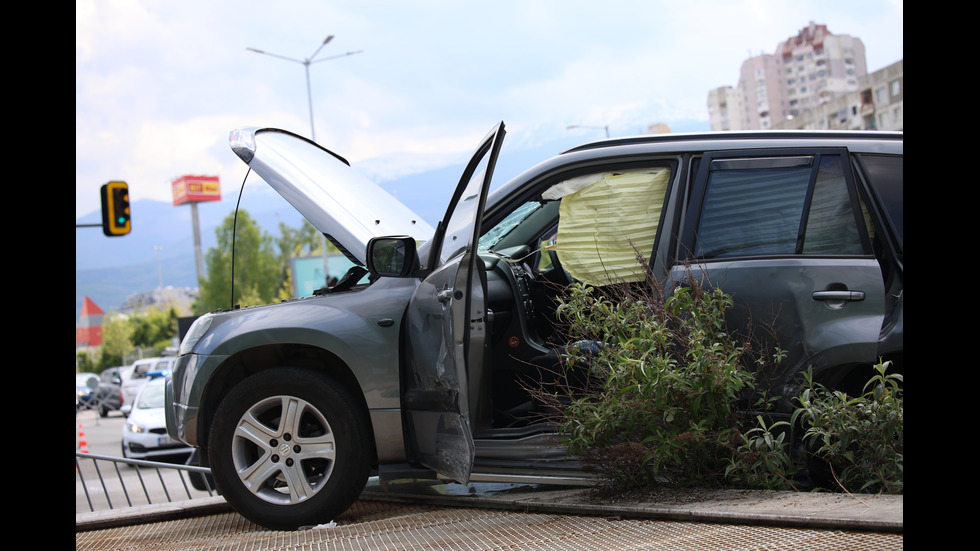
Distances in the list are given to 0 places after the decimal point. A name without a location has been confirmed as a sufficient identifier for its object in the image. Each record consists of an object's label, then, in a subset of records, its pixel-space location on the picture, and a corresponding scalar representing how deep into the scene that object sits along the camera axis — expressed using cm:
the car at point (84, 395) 4622
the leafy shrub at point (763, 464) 406
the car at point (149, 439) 1412
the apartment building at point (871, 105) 7375
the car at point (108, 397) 3862
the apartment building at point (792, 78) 15512
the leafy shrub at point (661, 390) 411
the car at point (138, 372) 3109
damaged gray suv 430
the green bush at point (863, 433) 389
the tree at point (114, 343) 9644
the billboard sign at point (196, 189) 16000
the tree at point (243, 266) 7156
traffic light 1645
